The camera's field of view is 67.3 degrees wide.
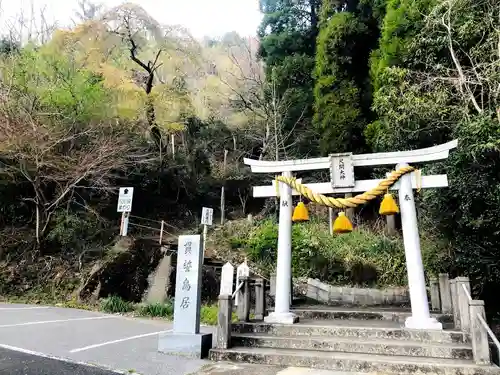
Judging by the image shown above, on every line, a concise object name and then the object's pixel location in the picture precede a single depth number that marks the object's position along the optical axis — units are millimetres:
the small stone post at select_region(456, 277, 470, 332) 5711
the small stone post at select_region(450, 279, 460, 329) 6341
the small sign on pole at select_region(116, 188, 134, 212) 11648
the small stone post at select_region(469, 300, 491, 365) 4977
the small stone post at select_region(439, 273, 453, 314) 7676
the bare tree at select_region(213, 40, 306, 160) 17406
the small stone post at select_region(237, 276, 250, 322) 7031
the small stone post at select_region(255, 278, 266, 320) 7883
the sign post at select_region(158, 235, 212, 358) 5730
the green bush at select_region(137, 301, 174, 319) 10078
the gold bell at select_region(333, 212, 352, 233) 7211
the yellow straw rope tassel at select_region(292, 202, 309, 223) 7675
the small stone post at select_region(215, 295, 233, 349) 5816
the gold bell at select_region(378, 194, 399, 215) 7026
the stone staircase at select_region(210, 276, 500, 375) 5027
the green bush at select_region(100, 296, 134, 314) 10336
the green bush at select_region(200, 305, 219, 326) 9344
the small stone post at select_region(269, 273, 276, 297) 9299
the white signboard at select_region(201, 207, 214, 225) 11531
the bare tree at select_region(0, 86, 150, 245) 11562
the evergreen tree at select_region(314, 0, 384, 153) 14359
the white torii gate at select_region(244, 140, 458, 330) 6438
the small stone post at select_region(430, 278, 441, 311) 8148
